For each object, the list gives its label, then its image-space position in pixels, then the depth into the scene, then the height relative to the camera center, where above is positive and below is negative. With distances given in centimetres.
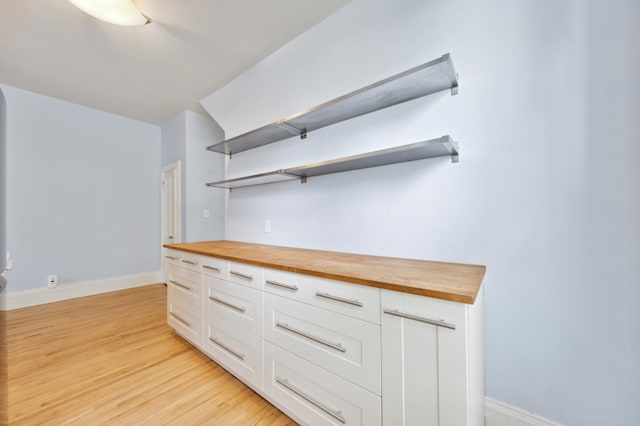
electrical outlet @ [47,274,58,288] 327 -83
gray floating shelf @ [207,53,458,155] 132 +76
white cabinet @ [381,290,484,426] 84 -54
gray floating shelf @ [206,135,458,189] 130 +36
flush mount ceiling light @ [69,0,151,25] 174 +154
